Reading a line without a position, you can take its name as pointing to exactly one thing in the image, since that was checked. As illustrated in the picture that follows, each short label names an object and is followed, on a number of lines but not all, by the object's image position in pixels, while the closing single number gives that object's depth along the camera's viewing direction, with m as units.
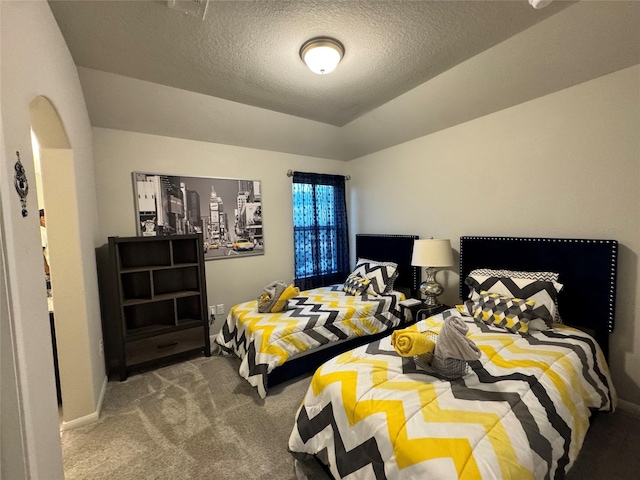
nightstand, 2.65
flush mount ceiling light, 1.79
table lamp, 2.58
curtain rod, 3.54
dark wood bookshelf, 2.40
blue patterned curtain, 3.66
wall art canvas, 2.74
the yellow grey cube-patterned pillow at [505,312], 1.85
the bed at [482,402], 0.95
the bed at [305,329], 2.11
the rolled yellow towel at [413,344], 1.35
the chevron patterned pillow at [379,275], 2.99
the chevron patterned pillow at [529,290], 1.88
